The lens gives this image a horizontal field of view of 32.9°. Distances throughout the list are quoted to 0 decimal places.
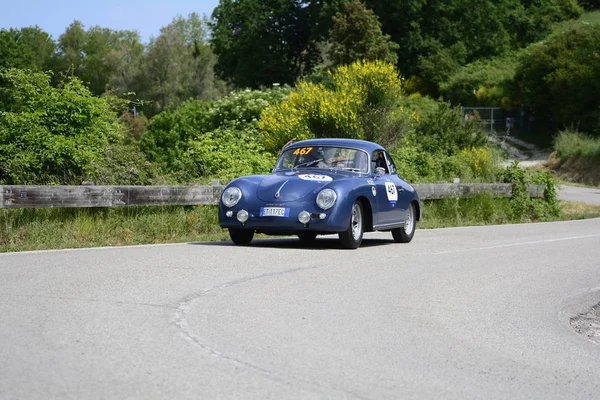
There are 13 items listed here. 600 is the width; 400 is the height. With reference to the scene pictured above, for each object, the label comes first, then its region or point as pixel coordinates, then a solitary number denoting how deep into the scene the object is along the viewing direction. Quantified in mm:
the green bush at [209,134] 21969
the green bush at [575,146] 61875
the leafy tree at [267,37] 87000
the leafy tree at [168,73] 98688
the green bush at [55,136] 16766
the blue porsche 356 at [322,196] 13172
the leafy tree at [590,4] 115369
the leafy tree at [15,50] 88125
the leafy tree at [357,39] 75750
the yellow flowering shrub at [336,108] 27922
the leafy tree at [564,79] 70062
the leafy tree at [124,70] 101000
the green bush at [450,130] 39222
